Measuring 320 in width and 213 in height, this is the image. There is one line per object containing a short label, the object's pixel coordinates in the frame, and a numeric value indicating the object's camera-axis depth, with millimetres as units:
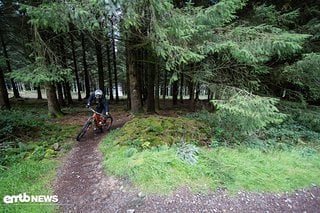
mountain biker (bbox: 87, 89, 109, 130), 7698
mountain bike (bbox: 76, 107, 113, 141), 7430
